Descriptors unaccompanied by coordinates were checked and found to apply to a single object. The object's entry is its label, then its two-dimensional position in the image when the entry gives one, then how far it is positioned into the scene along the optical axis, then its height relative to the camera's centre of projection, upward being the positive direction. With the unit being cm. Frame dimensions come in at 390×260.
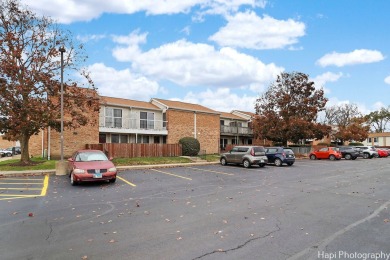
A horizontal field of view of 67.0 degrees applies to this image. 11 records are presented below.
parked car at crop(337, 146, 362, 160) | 3294 -143
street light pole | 1662 +493
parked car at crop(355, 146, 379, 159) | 3688 -149
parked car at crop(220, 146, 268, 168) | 2038 -107
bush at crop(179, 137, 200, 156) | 2972 -50
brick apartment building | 2489 +140
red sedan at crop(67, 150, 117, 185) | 1173 -110
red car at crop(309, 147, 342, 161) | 3155 -147
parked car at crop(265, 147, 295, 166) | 2270 -119
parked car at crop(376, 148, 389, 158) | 4009 -177
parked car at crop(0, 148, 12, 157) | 4331 -168
